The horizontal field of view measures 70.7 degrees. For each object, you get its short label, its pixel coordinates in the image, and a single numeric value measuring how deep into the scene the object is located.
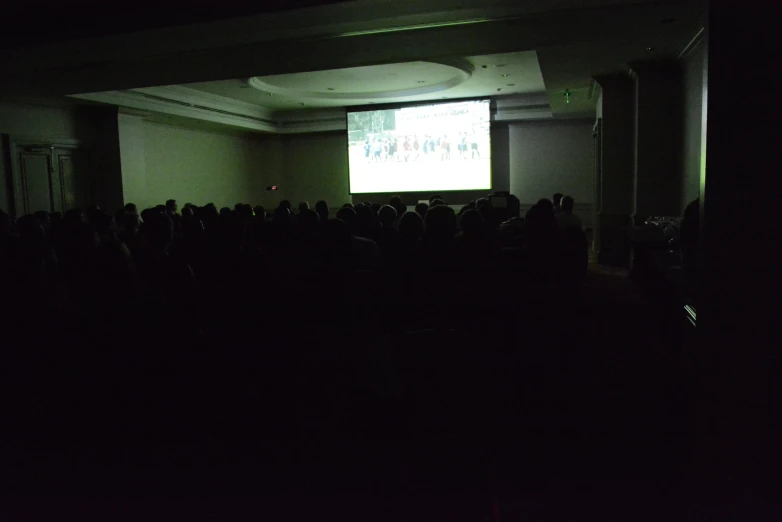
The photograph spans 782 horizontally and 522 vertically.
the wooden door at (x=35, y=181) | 9.30
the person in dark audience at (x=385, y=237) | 4.71
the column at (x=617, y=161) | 8.18
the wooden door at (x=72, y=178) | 9.98
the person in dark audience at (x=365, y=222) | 4.99
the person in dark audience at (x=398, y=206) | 6.79
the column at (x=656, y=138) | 7.14
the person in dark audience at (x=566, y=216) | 7.05
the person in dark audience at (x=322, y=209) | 5.88
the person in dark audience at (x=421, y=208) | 6.72
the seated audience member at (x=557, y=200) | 8.98
